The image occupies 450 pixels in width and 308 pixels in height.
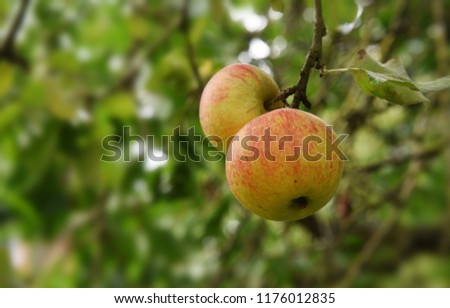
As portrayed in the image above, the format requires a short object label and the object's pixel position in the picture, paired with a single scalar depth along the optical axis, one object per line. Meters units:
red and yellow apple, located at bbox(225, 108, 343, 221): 0.61
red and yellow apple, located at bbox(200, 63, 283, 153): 0.66
